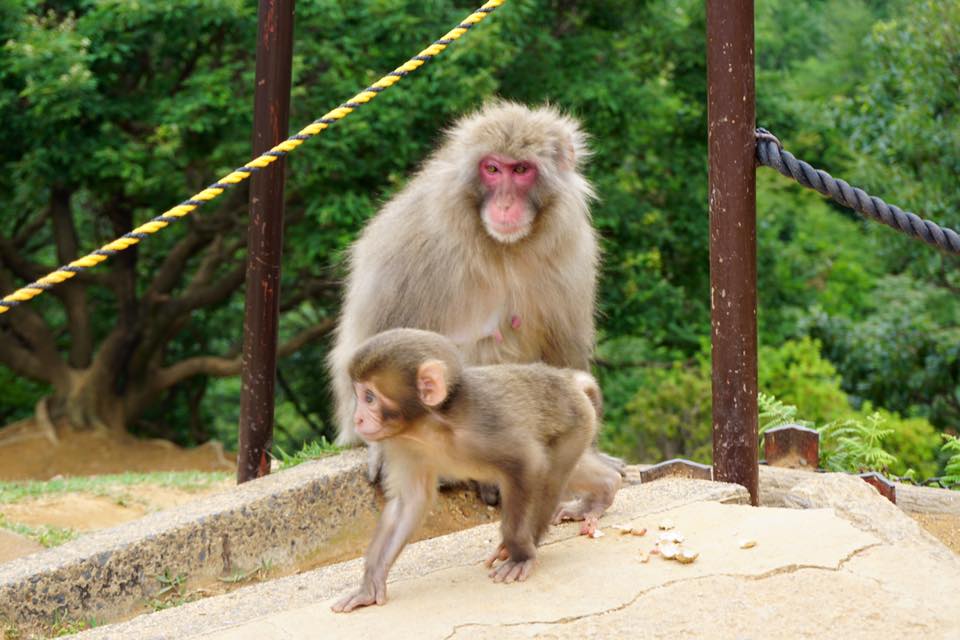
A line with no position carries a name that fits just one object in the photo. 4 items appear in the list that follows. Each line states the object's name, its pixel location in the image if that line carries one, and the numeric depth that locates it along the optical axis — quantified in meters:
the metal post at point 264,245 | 5.00
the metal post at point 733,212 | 4.04
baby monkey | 3.12
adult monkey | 4.39
